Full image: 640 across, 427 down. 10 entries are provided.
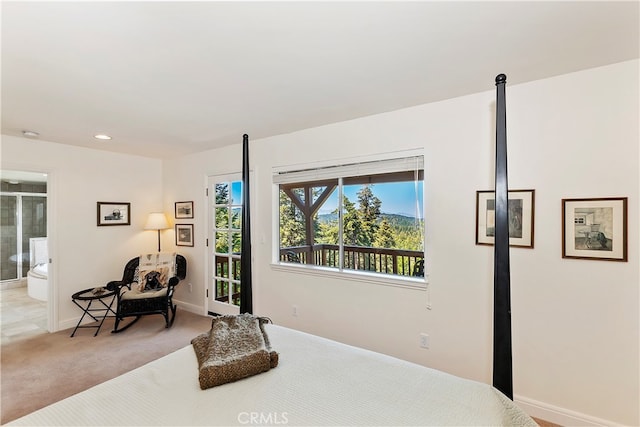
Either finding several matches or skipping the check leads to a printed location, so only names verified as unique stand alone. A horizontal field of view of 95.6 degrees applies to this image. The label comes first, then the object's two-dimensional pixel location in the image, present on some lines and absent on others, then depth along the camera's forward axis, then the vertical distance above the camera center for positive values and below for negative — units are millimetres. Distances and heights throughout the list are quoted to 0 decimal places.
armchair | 3525 -1025
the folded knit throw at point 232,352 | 1336 -719
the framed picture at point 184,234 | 4422 -360
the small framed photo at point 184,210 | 4402 +21
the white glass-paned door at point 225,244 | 3951 -453
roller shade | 2560 +413
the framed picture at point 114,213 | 4105 -24
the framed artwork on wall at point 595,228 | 1775 -112
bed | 1113 -796
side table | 3559 -1205
